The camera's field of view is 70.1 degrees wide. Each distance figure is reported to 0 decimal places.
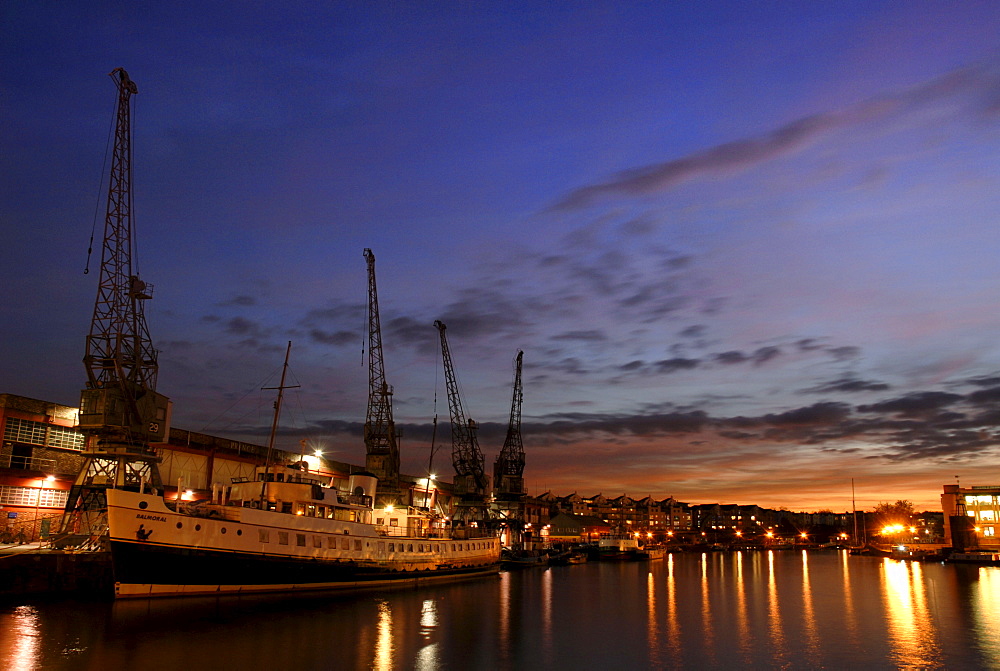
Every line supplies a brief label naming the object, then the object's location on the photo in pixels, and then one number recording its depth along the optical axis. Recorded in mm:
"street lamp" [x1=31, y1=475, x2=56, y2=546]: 58447
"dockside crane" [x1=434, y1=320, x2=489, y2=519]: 122688
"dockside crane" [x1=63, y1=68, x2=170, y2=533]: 60531
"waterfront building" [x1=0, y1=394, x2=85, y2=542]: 57219
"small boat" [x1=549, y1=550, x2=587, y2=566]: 116088
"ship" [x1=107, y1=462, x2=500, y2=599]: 41312
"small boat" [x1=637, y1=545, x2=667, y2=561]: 136000
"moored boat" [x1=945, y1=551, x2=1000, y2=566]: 111875
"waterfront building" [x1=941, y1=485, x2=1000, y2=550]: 124375
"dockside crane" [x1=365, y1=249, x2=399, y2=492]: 99000
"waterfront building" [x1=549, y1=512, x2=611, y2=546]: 179500
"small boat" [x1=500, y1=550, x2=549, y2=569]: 102938
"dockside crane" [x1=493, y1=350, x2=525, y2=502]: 133825
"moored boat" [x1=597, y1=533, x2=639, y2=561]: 131750
